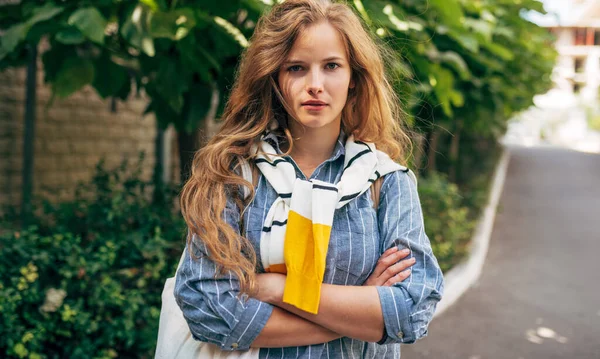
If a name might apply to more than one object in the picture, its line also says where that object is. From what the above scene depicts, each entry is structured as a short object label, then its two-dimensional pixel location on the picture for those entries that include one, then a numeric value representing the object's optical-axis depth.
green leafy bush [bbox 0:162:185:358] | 3.27
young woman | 1.74
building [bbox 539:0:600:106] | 51.06
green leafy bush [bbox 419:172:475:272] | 6.86
